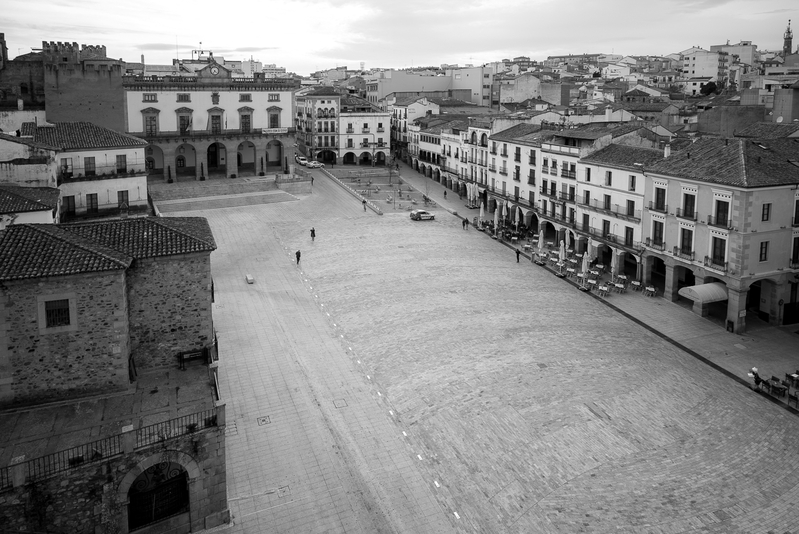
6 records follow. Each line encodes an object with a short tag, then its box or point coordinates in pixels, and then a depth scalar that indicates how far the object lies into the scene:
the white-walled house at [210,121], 63.69
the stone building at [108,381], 16.52
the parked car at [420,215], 58.84
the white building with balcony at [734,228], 35.09
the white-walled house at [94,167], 41.03
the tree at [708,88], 116.13
